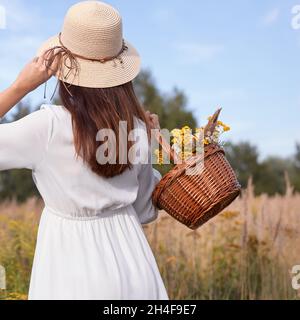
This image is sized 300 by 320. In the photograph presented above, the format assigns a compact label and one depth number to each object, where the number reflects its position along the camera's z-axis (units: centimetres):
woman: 227
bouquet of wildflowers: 253
